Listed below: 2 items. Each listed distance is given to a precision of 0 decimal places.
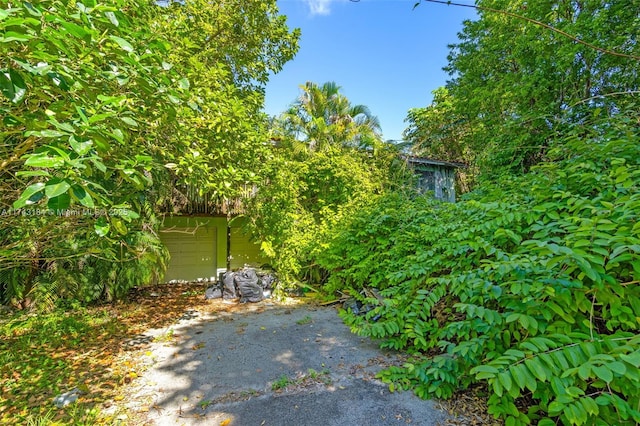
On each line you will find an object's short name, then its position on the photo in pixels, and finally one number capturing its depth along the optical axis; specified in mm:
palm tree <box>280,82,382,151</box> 8953
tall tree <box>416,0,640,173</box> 4844
